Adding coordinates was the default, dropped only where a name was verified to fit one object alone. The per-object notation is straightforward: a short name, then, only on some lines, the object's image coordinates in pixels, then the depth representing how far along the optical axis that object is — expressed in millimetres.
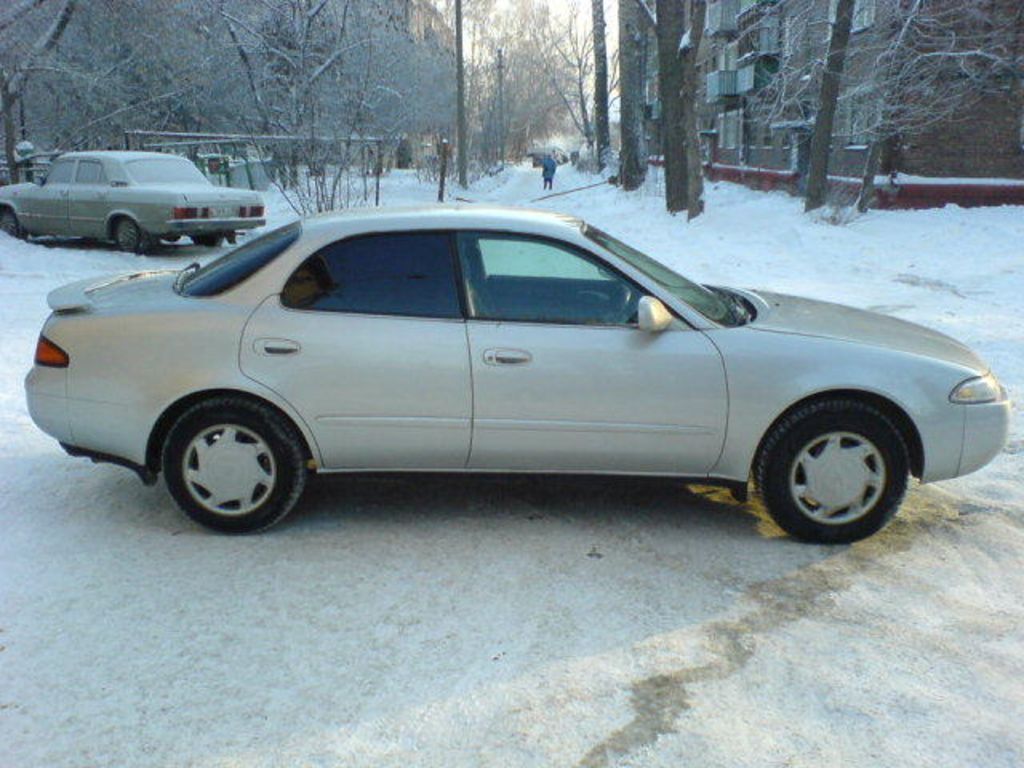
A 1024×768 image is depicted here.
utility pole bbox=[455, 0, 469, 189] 37281
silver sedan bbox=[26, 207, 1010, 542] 4461
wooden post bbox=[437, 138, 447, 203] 23308
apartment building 20734
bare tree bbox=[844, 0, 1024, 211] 20031
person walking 42125
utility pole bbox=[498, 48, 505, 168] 69188
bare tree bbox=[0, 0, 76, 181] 17156
